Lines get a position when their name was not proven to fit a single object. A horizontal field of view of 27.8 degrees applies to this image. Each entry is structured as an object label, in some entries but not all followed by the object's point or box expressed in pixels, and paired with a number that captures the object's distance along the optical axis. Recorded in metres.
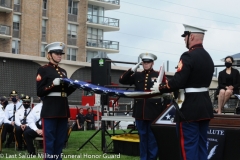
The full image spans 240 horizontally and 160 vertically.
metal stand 11.67
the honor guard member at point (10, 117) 13.50
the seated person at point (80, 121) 24.27
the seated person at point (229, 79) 11.15
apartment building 33.98
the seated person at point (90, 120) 24.87
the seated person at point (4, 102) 16.39
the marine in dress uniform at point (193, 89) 6.19
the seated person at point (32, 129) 11.39
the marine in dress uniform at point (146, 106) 8.51
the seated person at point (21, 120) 12.72
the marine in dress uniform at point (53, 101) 7.57
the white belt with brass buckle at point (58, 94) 7.61
